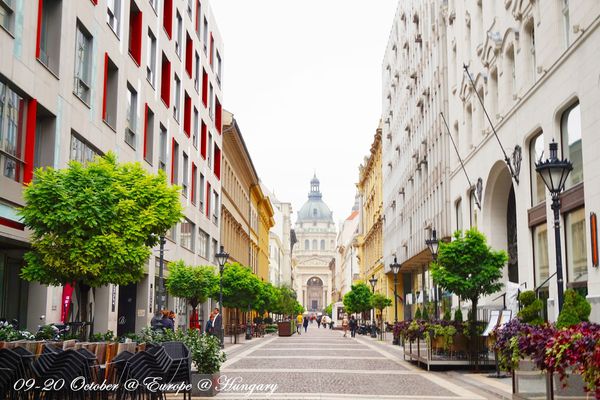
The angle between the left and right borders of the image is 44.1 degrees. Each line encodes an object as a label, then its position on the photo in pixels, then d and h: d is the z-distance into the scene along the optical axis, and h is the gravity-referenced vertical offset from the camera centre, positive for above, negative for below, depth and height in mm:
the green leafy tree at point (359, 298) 67562 +815
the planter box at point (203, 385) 14281 -1510
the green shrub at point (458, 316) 23078 -262
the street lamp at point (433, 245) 26266 +2254
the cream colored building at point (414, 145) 39281 +10533
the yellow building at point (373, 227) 67625 +8934
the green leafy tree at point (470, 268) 21875 +1165
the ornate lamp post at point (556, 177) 13453 +2402
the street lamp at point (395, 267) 38438 +2081
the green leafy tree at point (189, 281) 31984 +1062
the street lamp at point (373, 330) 55612 -1737
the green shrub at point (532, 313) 17359 -117
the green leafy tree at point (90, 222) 15008 +1698
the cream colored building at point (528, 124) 18953 +5932
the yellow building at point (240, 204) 56156 +9452
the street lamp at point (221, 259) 32781 +2112
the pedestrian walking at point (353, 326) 61094 -1589
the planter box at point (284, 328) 56406 -1631
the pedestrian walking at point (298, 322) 72000 -1702
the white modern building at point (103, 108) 17562 +6384
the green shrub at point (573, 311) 13359 -48
